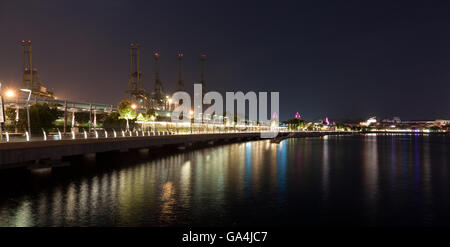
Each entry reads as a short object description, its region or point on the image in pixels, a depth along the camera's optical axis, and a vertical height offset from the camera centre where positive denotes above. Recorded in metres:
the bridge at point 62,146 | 28.99 -1.57
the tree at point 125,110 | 85.50 +4.56
